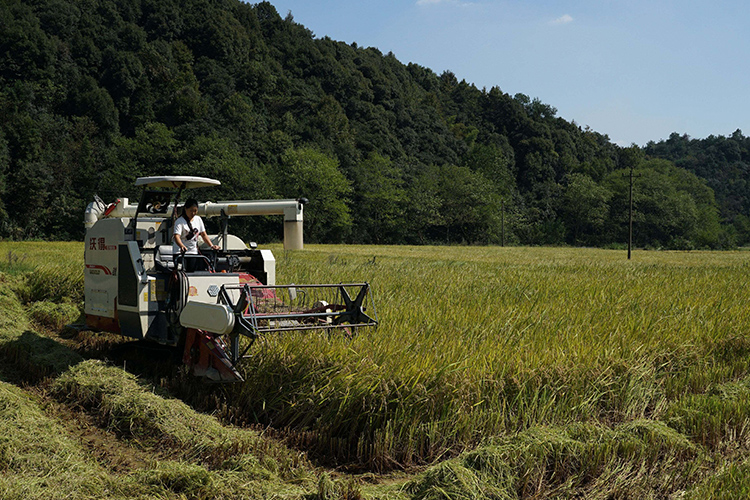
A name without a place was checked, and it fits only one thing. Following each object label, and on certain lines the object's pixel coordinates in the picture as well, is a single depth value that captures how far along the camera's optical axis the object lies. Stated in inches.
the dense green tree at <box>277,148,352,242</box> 2522.1
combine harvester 241.4
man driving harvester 301.0
